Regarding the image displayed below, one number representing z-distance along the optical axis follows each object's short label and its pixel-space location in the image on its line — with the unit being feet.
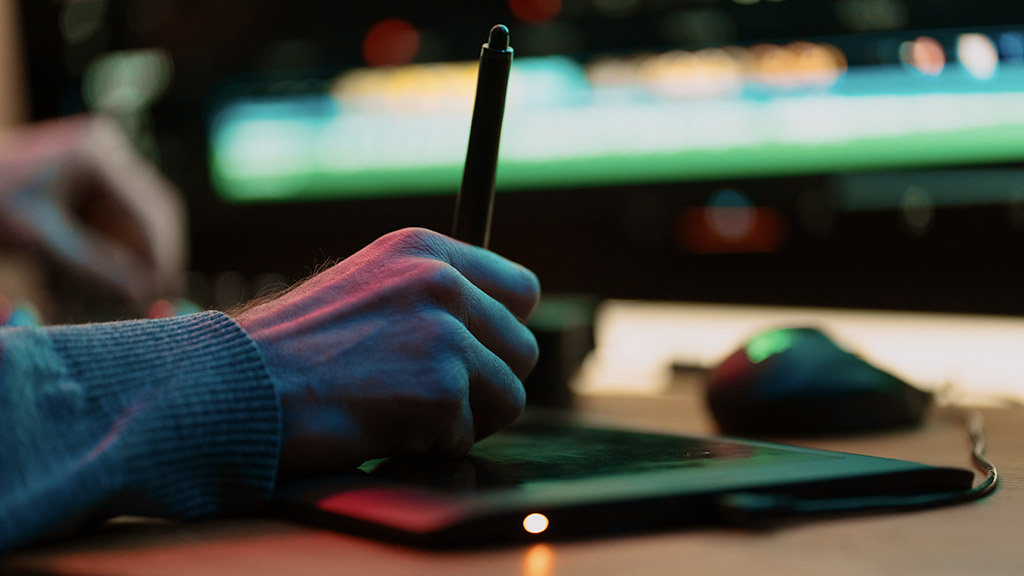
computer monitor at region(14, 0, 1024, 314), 4.14
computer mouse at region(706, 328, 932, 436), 3.32
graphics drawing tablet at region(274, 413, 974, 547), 2.57
